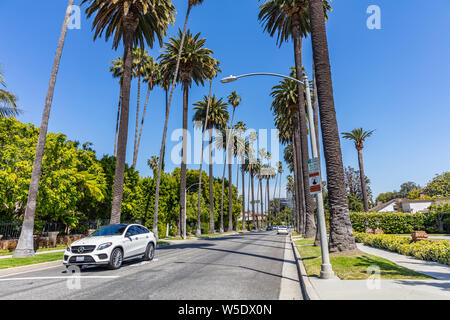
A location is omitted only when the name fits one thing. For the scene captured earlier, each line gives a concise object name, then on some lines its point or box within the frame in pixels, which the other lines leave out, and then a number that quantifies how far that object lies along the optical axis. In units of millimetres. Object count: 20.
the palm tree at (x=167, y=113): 29503
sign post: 8047
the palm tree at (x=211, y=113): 51781
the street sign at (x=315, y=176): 8622
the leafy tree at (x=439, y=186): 68812
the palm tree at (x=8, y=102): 21625
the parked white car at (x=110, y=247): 9609
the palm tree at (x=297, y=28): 24656
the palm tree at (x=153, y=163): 69312
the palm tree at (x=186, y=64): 34969
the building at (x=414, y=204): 54500
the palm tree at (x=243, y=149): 72188
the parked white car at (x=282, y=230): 46978
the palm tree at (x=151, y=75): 41812
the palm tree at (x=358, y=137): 49344
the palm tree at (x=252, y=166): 82450
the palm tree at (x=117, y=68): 40781
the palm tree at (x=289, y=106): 34719
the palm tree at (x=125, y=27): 20453
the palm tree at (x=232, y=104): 62875
